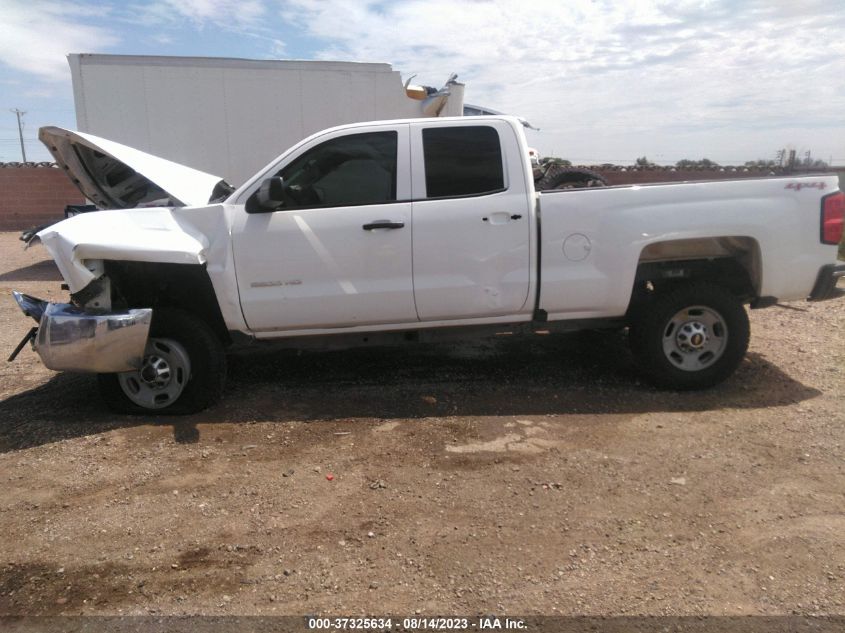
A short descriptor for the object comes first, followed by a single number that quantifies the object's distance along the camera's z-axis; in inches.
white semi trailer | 400.2
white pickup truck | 180.2
